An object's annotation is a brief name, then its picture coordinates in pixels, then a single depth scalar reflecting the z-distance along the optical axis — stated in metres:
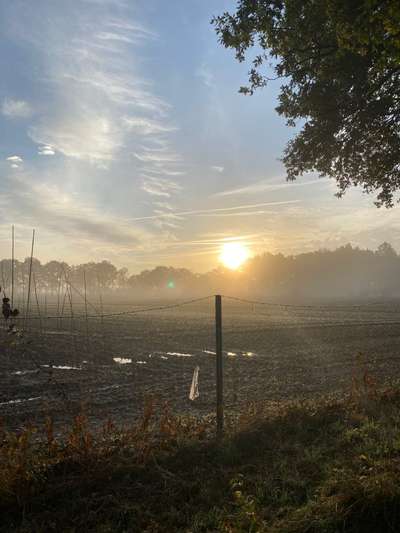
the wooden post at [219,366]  7.39
